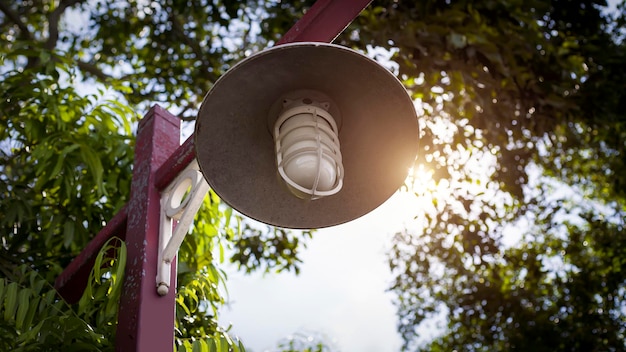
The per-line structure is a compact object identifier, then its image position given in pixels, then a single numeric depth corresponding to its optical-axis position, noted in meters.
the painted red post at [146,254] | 1.81
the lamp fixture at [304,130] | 1.58
